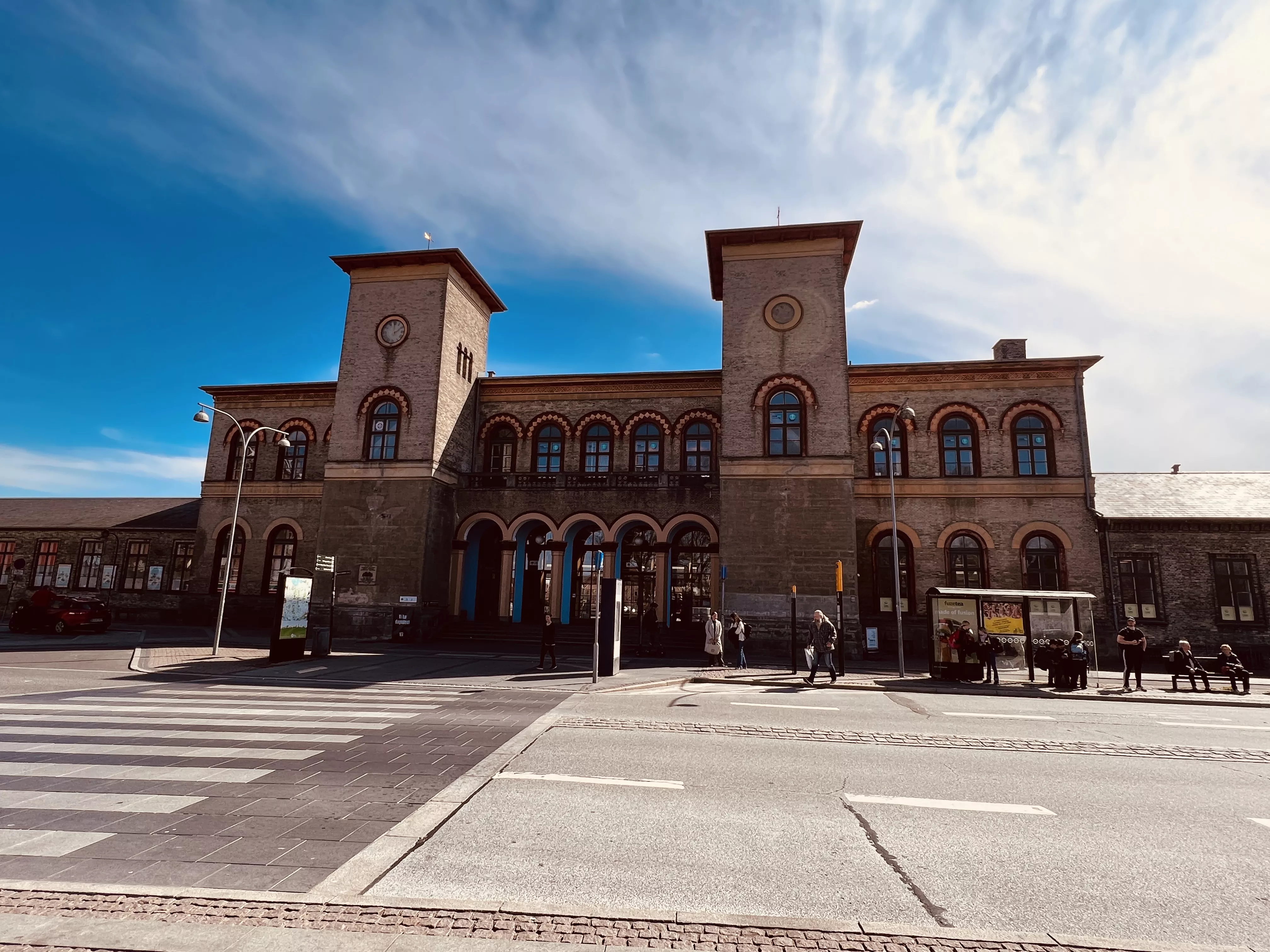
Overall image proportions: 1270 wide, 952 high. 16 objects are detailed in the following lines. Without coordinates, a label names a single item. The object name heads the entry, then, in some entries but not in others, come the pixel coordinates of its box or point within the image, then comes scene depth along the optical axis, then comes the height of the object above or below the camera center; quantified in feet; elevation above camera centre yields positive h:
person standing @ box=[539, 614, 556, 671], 55.77 -4.20
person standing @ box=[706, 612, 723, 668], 60.44 -4.65
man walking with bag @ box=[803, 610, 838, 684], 52.24 -3.70
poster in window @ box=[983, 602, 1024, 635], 58.85 -1.94
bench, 52.95 -5.79
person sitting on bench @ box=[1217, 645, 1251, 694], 52.06 -5.01
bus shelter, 57.62 -1.63
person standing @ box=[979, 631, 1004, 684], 54.08 -4.91
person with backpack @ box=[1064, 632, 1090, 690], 50.44 -4.65
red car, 78.79 -4.98
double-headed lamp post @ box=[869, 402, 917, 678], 53.88 +5.89
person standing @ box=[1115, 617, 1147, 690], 53.01 -3.58
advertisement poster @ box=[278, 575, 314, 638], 57.41 -2.30
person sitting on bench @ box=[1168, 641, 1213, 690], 52.65 -5.04
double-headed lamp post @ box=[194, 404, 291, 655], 58.49 +1.14
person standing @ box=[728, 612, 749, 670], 60.18 -4.02
